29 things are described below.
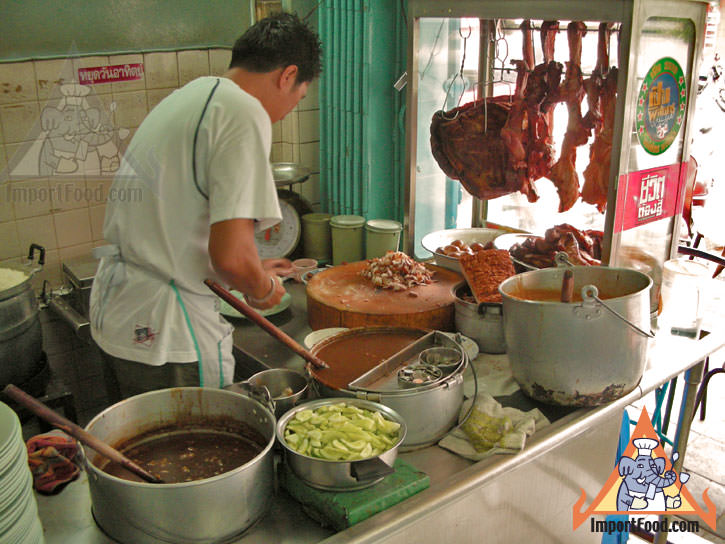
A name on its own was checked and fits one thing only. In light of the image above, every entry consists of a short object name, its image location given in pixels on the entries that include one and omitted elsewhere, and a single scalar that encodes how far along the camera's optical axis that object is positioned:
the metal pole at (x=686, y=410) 2.31
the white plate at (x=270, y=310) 2.48
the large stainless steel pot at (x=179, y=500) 1.23
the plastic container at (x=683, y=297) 2.22
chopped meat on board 2.41
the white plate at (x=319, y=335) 2.08
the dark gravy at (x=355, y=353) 1.79
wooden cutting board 2.21
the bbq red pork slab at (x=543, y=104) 2.43
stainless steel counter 1.39
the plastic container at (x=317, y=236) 3.38
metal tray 1.68
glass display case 1.99
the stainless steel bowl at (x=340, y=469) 1.35
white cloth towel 1.63
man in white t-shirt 1.61
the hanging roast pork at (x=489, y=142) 2.56
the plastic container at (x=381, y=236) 3.08
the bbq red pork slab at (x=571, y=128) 2.31
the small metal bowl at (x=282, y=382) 1.79
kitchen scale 3.32
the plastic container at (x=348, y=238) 3.19
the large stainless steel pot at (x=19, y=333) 2.52
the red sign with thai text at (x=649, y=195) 2.10
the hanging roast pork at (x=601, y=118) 2.25
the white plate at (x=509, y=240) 2.59
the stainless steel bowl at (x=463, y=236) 2.81
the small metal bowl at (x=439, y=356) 1.81
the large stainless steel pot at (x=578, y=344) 1.66
